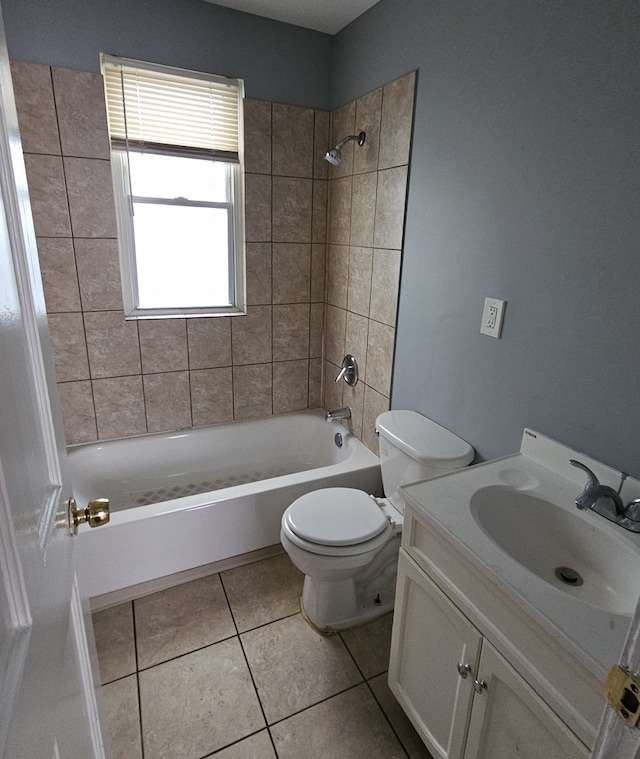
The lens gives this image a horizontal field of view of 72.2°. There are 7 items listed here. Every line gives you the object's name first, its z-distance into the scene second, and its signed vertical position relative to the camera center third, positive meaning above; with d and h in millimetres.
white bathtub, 1800 -1224
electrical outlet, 1442 -235
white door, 453 -367
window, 2078 +211
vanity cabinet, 870 -989
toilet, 1547 -1007
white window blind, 2018 +568
